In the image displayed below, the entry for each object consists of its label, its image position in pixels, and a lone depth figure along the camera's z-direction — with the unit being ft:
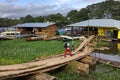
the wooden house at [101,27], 53.56
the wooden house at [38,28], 63.30
